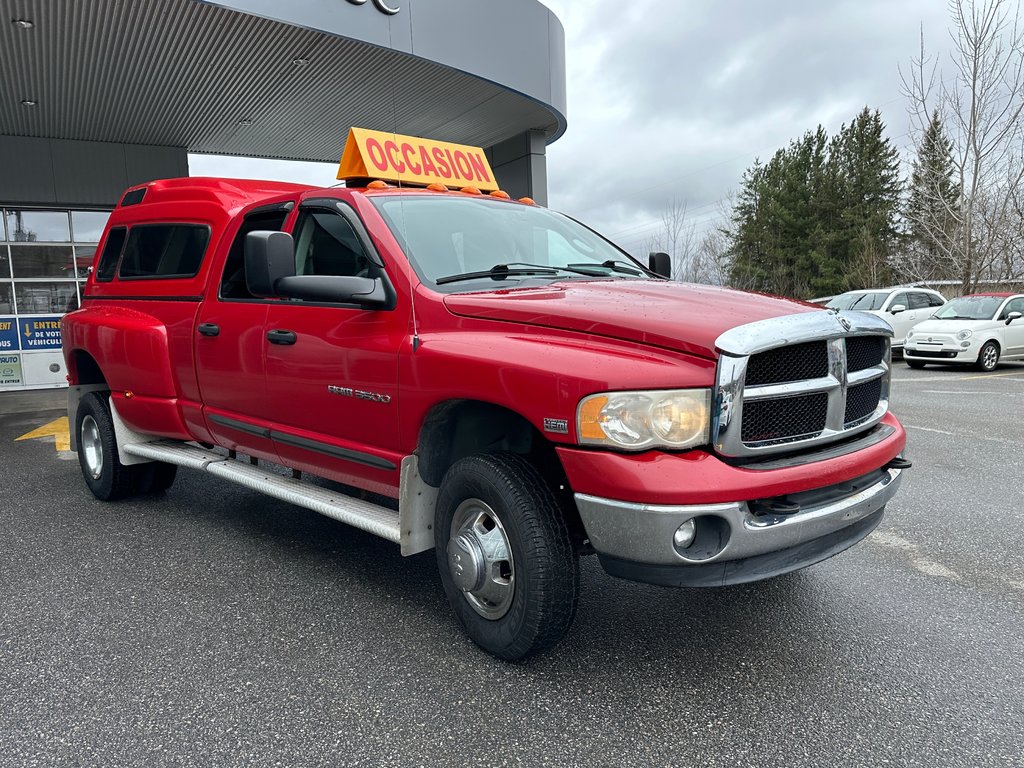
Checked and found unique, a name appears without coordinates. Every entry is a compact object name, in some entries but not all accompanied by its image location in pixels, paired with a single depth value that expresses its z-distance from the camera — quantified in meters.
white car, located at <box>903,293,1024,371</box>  13.75
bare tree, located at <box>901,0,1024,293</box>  19.53
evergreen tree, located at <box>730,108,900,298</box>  45.06
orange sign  5.94
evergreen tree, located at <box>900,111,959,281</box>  20.62
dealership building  9.64
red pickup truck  2.47
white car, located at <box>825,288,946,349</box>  16.48
